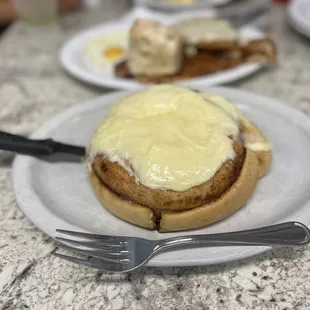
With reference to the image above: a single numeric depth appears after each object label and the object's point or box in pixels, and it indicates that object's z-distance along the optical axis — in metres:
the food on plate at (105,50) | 0.42
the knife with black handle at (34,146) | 0.26
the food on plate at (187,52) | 0.38
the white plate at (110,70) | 0.36
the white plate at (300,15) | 0.43
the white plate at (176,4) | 0.53
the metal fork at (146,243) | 0.19
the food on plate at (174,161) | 0.21
